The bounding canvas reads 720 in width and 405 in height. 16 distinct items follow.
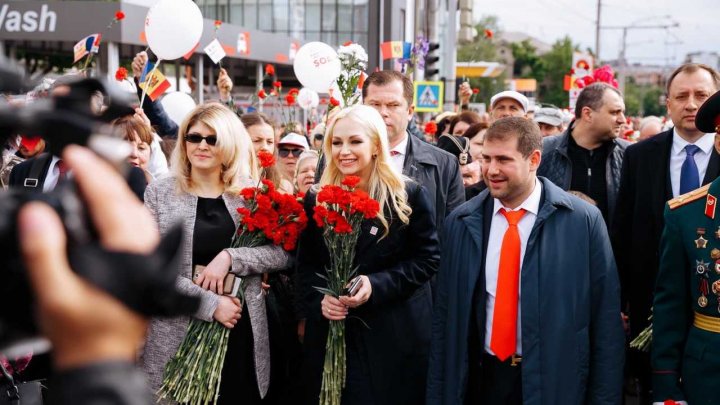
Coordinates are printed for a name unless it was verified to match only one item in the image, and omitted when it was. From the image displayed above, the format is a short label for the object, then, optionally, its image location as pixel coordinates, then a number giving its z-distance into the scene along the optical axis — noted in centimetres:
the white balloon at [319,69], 827
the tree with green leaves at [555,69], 9836
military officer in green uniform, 331
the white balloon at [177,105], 835
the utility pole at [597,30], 5297
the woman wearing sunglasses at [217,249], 390
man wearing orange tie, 356
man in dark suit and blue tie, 459
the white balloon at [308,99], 1373
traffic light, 1912
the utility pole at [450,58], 2307
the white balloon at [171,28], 701
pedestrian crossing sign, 1484
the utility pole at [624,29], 5809
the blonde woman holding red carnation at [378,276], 401
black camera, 83
